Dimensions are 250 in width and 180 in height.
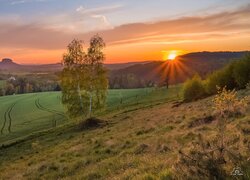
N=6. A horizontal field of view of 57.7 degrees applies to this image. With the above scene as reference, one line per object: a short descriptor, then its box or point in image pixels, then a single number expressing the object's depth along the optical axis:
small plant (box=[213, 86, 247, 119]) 5.77
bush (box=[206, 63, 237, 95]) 50.89
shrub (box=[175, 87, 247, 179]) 4.90
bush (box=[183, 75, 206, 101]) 54.75
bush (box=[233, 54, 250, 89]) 46.67
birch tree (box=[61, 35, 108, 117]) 38.50
